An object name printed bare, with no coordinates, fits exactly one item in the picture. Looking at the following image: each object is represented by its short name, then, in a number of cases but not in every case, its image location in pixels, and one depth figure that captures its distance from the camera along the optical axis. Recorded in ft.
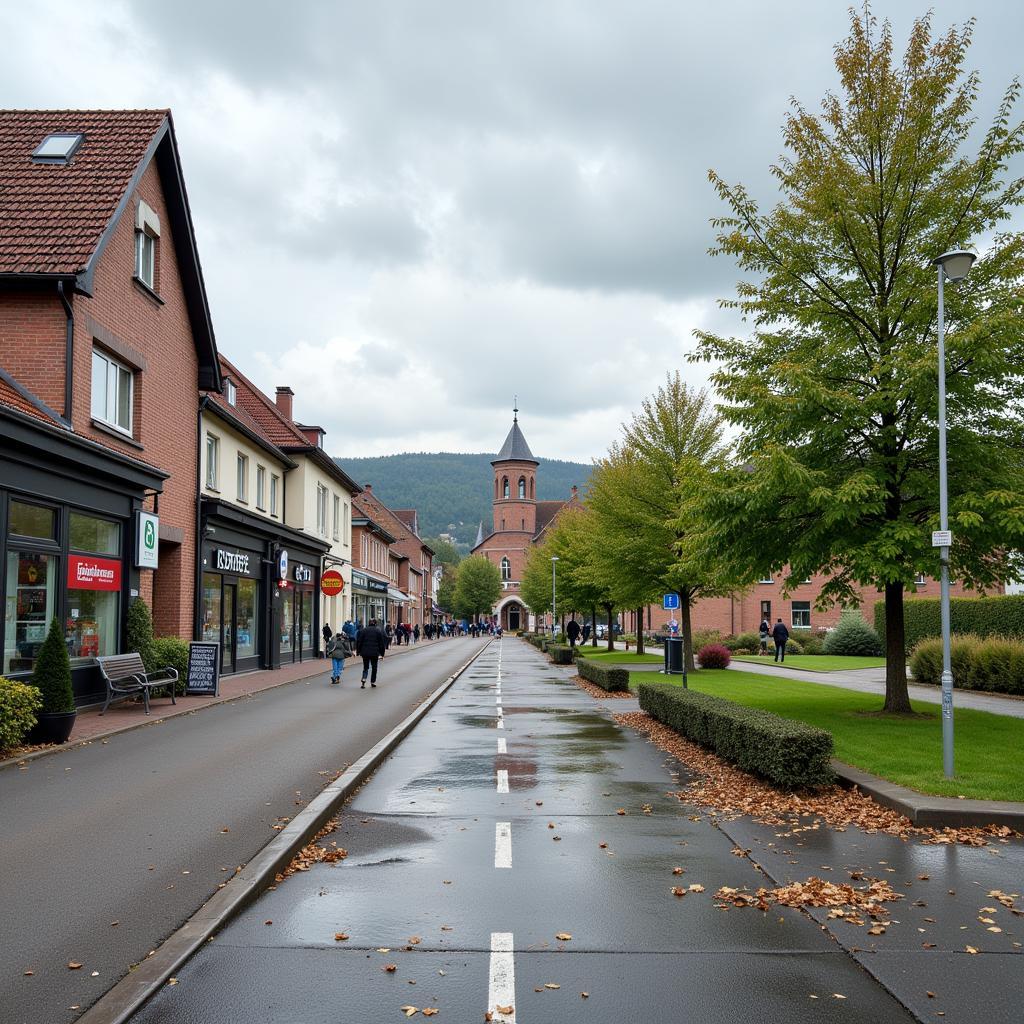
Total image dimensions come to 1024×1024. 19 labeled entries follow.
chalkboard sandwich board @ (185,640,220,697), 63.10
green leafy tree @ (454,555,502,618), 368.68
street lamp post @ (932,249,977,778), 31.73
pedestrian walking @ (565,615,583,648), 156.87
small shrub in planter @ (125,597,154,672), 57.36
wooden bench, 51.98
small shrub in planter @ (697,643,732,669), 102.01
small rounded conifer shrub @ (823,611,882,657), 134.31
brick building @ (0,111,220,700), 46.11
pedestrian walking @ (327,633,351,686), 80.79
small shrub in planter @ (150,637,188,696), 60.80
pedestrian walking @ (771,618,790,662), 122.42
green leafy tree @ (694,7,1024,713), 44.47
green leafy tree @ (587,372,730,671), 92.68
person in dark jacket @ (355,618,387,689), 76.13
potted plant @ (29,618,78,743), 39.06
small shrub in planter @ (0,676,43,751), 35.27
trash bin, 73.23
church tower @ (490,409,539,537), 396.37
